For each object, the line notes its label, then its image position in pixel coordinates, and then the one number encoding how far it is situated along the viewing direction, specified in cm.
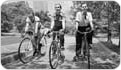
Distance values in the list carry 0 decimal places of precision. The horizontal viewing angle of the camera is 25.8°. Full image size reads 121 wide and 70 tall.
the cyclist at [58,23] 480
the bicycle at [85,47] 482
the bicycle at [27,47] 488
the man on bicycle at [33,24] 492
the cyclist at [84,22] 477
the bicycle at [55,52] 464
